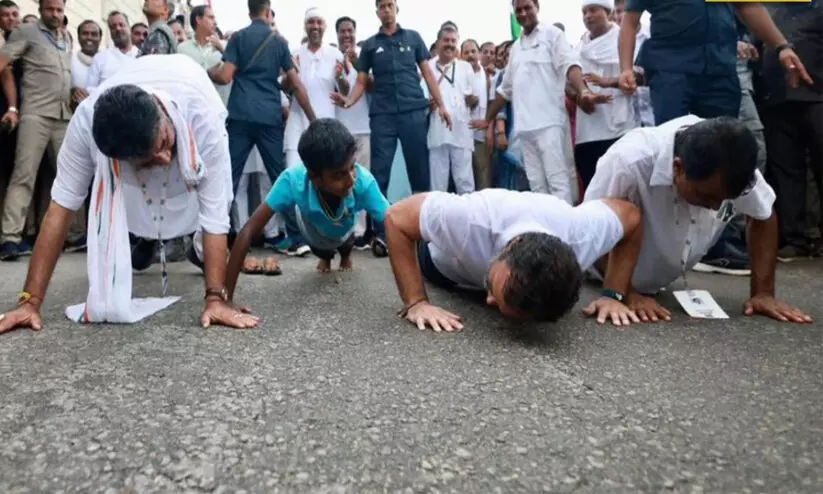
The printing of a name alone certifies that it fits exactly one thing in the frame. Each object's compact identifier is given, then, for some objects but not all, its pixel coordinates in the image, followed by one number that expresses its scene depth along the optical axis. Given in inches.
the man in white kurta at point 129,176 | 63.8
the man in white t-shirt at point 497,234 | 69.7
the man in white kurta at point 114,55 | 149.9
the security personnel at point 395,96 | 152.3
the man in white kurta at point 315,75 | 159.2
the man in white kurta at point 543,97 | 134.0
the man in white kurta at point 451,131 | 165.9
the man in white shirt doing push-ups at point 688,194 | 66.7
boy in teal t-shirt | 85.8
